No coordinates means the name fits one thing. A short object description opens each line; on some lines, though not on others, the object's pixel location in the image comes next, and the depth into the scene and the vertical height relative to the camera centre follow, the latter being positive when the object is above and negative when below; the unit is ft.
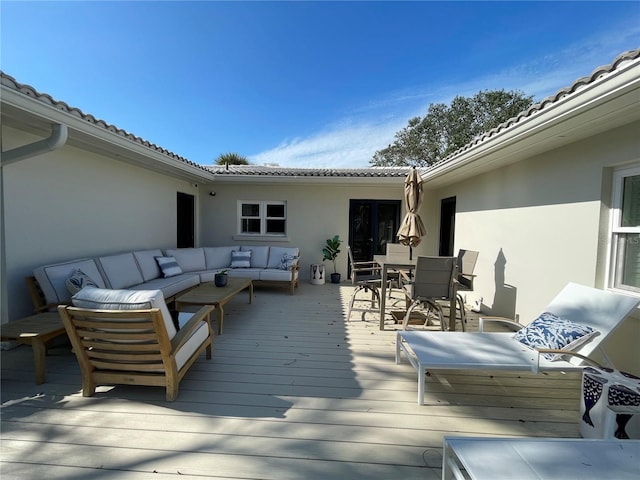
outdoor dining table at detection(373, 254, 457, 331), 13.83 -2.82
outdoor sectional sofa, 11.91 -2.92
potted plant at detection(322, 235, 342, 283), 26.09 -2.10
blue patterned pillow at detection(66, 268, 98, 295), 11.54 -2.58
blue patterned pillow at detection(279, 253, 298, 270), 22.03 -2.71
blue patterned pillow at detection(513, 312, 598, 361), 8.32 -3.05
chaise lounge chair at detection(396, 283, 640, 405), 8.11 -3.61
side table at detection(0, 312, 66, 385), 8.84 -3.66
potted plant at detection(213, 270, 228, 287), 15.92 -3.07
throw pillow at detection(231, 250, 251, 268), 22.79 -2.73
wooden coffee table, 13.14 -3.53
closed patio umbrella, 15.81 +1.02
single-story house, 9.33 +1.90
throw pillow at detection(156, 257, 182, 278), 19.15 -2.97
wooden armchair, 7.42 -3.26
